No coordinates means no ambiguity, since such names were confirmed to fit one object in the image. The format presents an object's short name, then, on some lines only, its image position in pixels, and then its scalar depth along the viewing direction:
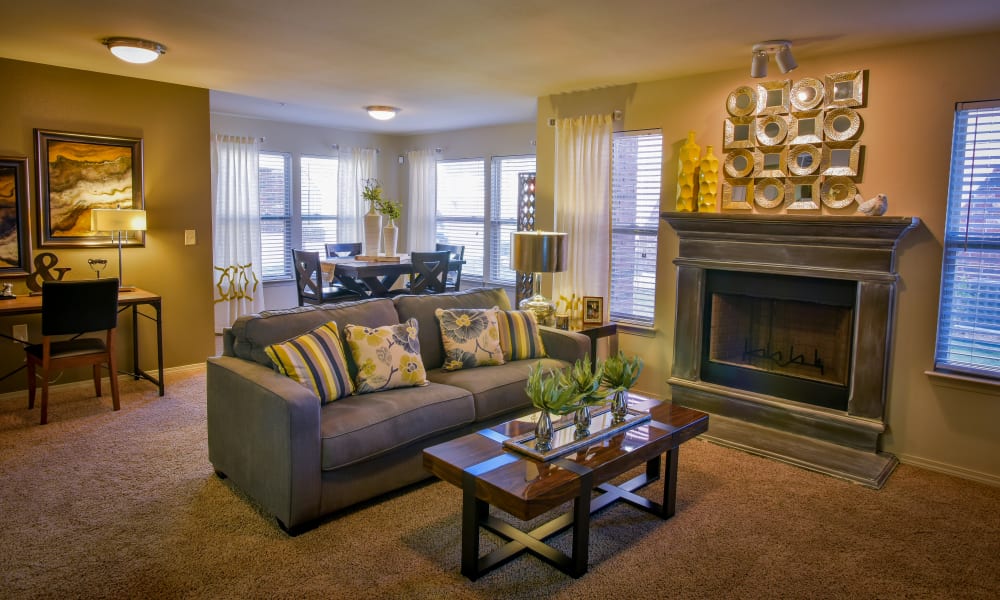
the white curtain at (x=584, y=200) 5.14
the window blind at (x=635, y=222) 4.94
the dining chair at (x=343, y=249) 7.35
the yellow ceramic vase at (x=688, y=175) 4.50
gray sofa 2.78
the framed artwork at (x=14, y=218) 4.61
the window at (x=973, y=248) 3.52
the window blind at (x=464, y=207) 8.00
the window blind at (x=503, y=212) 7.58
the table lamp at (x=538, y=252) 4.58
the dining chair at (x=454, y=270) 7.05
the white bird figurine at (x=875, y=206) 3.70
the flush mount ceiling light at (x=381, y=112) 6.28
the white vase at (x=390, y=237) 6.43
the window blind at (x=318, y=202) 8.07
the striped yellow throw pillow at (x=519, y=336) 4.14
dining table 6.05
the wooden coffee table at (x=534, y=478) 2.35
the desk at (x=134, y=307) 4.13
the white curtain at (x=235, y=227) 7.14
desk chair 4.05
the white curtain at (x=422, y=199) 8.43
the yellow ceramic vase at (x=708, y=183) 4.41
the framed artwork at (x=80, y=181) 4.77
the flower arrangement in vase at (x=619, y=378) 3.06
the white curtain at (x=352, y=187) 8.32
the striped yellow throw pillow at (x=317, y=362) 3.10
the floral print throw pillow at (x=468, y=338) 3.92
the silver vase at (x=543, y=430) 2.69
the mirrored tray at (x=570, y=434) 2.65
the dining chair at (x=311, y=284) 6.11
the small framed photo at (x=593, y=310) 4.96
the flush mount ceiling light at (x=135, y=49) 3.93
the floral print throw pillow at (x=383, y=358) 3.37
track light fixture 3.68
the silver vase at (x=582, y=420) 2.88
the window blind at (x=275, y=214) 7.68
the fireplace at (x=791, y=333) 3.80
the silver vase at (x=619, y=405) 3.10
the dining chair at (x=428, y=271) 6.30
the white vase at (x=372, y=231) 6.36
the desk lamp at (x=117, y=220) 4.71
